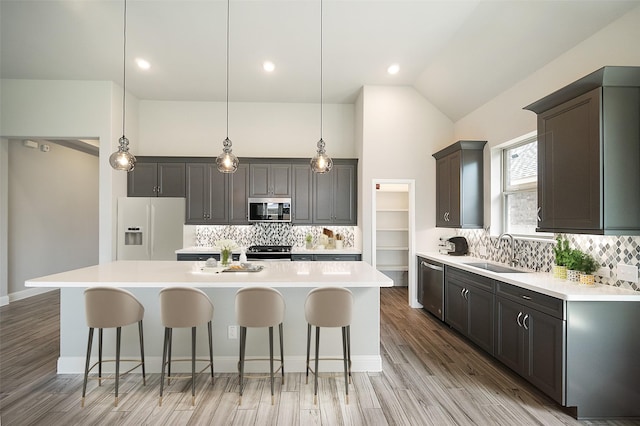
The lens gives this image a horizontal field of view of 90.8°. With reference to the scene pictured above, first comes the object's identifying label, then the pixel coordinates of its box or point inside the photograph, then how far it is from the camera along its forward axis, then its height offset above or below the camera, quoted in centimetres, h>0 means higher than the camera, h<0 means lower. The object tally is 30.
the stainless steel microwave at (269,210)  579 +8
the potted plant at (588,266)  283 -46
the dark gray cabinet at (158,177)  575 +67
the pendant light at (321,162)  327 +55
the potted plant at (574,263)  286 -44
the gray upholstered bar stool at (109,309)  253 -77
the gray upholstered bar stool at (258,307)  251 -75
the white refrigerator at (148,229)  536 -26
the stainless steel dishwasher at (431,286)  453 -109
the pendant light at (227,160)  335 +58
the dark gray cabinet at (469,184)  462 +45
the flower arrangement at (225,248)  338 -37
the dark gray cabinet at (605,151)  239 +50
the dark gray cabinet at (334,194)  590 +38
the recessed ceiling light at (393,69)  485 +228
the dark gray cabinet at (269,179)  587 +66
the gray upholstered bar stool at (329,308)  253 -76
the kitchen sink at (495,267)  369 -66
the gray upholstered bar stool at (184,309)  251 -77
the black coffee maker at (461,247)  493 -50
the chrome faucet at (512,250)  380 -43
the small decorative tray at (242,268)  322 -56
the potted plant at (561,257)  296 -40
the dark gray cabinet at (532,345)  244 -113
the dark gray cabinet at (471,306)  336 -108
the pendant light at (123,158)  320 +57
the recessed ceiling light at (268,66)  477 +228
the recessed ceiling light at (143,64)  472 +229
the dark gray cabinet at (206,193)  580 +39
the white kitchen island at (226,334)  309 -118
